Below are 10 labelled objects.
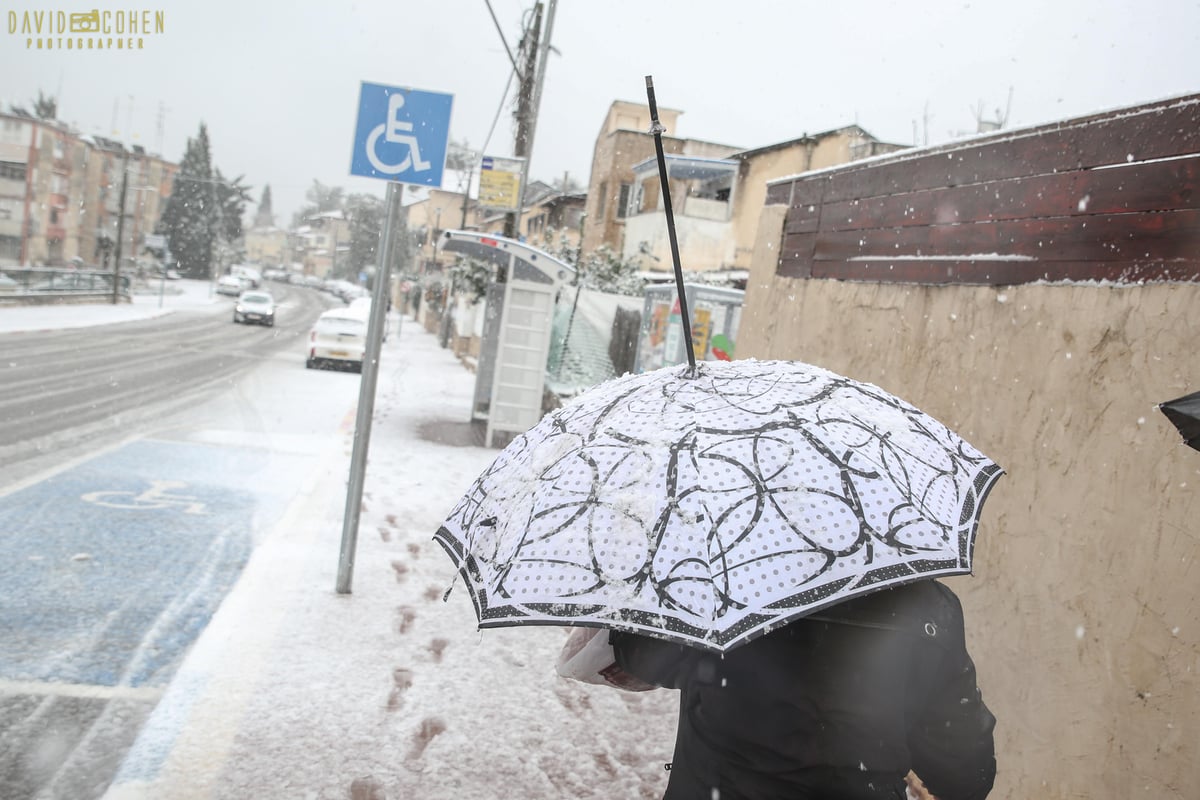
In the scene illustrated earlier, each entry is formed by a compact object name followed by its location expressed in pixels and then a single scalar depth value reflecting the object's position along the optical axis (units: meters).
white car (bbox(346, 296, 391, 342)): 25.89
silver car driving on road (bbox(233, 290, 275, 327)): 39.09
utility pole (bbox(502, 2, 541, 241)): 15.36
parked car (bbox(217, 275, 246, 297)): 65.75
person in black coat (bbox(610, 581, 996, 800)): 1.72
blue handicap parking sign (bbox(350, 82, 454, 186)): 5.44
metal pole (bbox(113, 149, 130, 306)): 42.22
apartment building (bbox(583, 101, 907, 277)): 20.59
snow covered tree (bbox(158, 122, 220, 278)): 75.50
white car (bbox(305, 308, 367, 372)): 23.00
